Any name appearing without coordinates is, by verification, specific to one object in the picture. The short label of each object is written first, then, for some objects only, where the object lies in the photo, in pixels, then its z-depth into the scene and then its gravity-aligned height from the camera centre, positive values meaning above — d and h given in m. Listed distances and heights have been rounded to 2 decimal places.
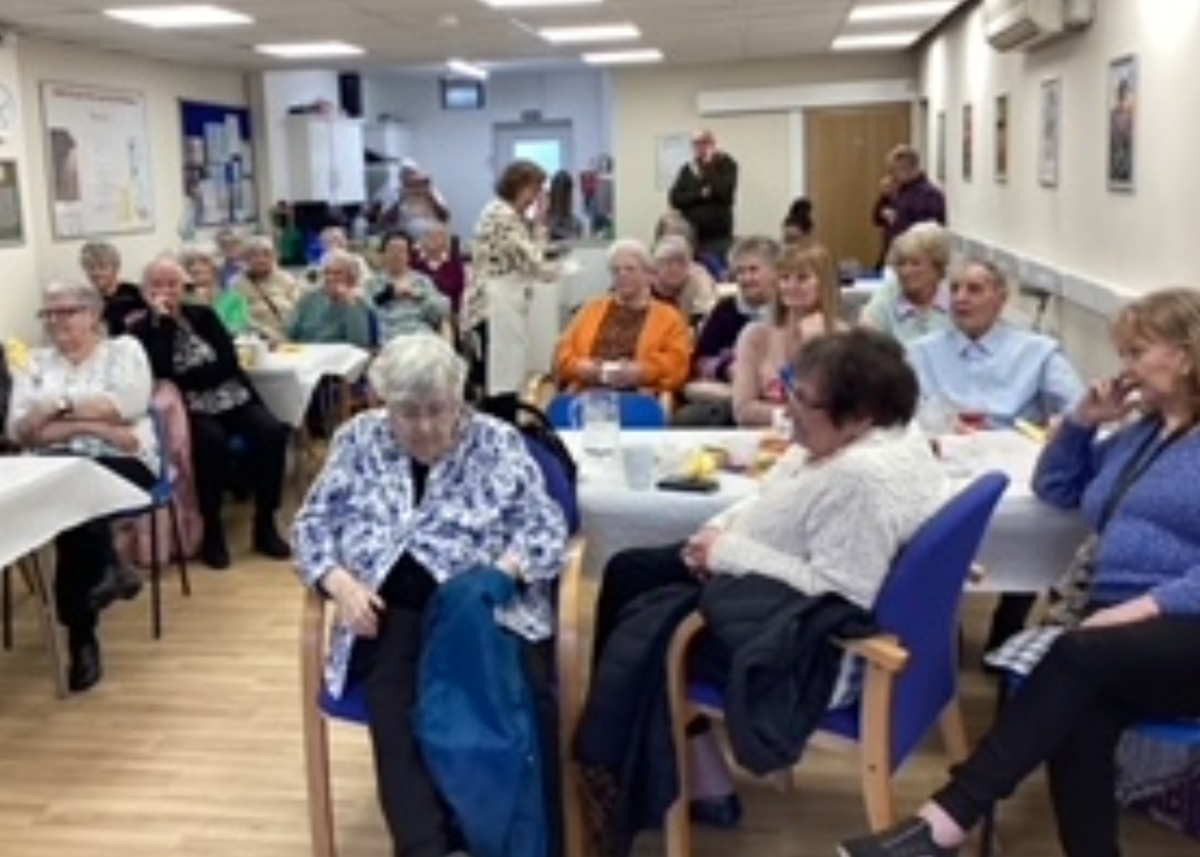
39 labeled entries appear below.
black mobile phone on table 2.74 -0.54
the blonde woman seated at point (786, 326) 3.73 -0.29
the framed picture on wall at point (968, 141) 9.03 +0.57
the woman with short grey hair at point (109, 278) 4.96 -0.10
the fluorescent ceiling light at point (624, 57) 10.49 +1.49
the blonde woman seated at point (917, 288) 3.85 -0.19
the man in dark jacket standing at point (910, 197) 8.10 +0.17
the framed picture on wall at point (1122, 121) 5.06 +0.38
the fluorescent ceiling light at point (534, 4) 7.04 +1.28
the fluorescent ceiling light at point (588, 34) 8.49 +1.37
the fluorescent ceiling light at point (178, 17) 6.75 +1.27
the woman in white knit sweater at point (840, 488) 2.17 -0.45
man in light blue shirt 3.31 -0.37
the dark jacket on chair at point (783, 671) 2.13 -0.74
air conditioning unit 5.95 +0.95
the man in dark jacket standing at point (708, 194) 9.44 +0.27
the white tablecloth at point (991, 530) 2.61 -0.60
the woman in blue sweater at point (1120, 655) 2.15 -0.73
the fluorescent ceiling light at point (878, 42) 10.16 +1.49
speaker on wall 12.91 +1.51
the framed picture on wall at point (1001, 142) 7.74 +0.48
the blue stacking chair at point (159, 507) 3.93 -0.81
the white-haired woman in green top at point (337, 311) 5.87 -0.30
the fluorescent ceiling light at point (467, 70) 11.67 +1.79
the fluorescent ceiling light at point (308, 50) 8.69 +1.35
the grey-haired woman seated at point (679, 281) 5.29 -0.20
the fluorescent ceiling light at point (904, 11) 8.18 +1.39
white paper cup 2.78 -0.50
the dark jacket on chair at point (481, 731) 2.23 -0.85
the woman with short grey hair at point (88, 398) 3.88 -0.44
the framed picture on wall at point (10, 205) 7.00 +0.28
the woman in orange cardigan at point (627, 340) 4.51 -0.38
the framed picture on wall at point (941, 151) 10.45 +0.59
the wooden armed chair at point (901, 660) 2.12 -0.74
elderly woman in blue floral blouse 2.43 -0.54
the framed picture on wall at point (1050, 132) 6.38 +0.44
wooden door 11.81 +0.58
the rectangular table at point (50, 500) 2.95 -0.60
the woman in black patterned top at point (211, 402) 4.63 -0.57
